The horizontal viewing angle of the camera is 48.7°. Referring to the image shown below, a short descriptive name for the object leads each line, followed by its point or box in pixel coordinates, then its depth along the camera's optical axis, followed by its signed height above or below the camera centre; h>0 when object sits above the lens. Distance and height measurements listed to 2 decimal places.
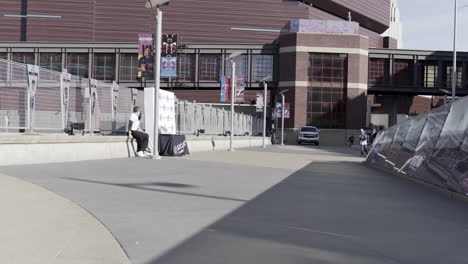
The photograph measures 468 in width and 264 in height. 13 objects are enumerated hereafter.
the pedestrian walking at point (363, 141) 32.72 -1.35
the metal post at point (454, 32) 47.72 +8.43
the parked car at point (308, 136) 56.91 -1.89
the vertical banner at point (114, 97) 18.50 +0.65
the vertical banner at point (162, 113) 18.88 +0.12
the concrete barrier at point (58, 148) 12.26 -0.97
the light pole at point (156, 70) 17.86 +1.61
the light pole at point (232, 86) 30.10 +1.88
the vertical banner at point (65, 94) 15.19 +0.59
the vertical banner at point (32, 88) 13.40 +0.66
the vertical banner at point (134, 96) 20.25 +0.76
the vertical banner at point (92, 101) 16.98 +0.45
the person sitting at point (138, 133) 17.77 -0.62
